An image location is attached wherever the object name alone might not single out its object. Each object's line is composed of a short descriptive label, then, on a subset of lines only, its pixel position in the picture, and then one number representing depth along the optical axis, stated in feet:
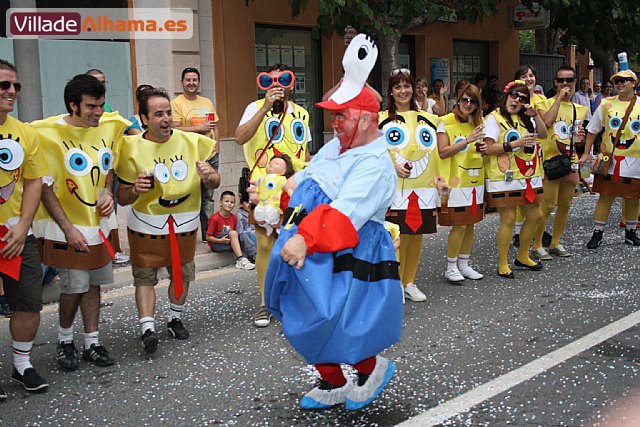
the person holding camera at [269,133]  18.95
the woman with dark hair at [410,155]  20.70
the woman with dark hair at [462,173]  22.08
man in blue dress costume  11.80
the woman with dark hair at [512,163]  23.27
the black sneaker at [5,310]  20.47
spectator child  27.27
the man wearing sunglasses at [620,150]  27.68
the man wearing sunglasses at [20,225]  14.39
